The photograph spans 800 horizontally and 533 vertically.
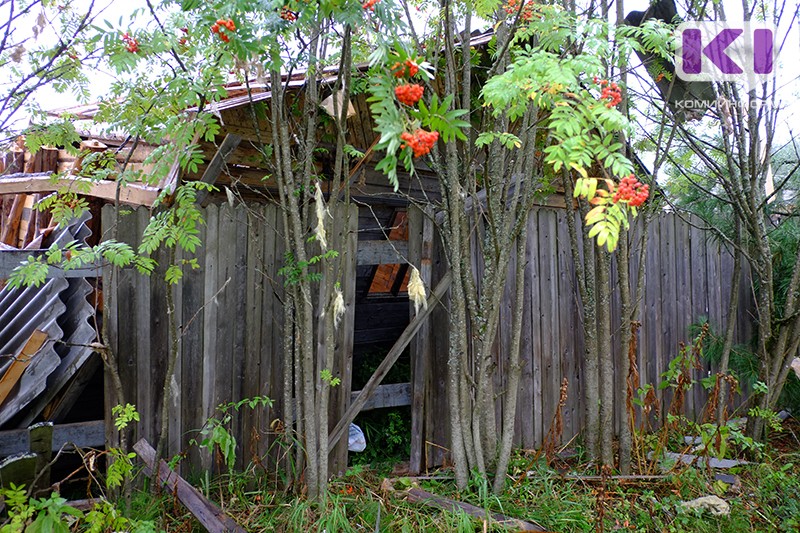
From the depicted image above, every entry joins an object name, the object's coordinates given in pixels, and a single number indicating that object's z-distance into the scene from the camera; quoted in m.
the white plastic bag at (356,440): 4.04
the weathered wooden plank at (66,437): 3.05
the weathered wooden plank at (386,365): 3.64
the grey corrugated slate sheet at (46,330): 3.17
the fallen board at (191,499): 2.79
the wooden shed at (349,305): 3.27
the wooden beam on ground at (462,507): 3.01
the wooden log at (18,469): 2.53
